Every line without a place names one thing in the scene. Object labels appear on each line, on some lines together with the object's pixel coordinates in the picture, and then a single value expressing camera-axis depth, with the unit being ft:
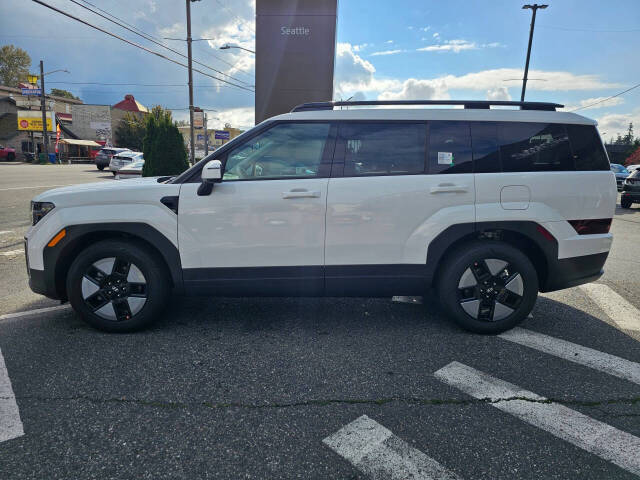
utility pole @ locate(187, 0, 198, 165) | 68.94
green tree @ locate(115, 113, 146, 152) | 215.24
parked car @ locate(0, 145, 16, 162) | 146.72
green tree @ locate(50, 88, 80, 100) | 334.24
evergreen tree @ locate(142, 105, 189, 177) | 41.11
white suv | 11.96
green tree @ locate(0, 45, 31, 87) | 268.21
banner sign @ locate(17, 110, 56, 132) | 169.29
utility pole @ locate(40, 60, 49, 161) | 146.88
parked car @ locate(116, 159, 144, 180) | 52.32
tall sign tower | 42.65
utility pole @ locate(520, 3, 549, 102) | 99.90
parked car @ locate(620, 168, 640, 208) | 46.39
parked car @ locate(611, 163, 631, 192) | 78.83
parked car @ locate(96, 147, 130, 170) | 106.52
